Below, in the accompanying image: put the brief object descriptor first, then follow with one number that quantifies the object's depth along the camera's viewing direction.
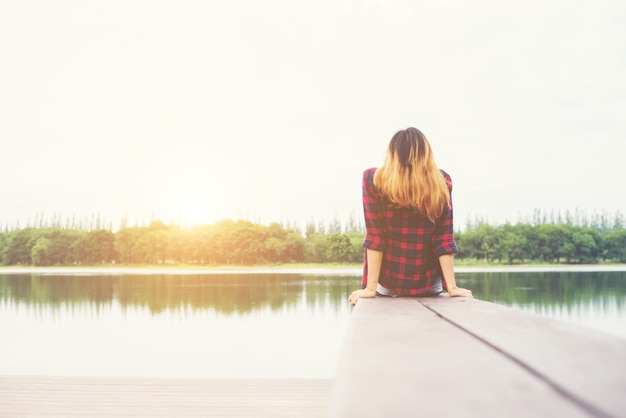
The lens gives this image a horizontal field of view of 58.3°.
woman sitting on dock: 2.06
